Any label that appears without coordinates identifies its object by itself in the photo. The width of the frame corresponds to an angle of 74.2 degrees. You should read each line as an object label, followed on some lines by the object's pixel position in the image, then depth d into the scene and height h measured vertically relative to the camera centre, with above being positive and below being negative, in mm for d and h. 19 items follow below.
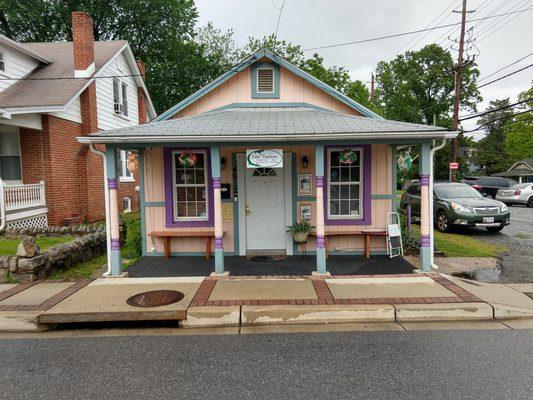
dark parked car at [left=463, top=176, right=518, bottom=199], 24375 -544
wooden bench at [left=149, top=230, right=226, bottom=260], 8164 -1217
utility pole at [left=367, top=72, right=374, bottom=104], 33494 +8309
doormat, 8074 -1788
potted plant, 8109 -1161
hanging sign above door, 6914 +462
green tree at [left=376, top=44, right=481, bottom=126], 41750 +11035
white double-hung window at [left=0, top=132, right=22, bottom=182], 11914 +977
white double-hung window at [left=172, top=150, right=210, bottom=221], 8414 -135
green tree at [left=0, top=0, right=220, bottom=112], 24250 +11018
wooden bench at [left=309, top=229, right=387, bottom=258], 8086 -1243
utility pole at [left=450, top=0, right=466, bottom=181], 20672 +6155
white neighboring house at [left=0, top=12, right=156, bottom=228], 11098 +2118
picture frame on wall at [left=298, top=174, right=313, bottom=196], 8430 -85
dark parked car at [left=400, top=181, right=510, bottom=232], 11125 -1024
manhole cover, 5473 -1864
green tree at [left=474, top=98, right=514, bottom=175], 49188 +4196
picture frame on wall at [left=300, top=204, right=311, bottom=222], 8453 -755
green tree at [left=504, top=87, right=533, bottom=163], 46219 +5333
